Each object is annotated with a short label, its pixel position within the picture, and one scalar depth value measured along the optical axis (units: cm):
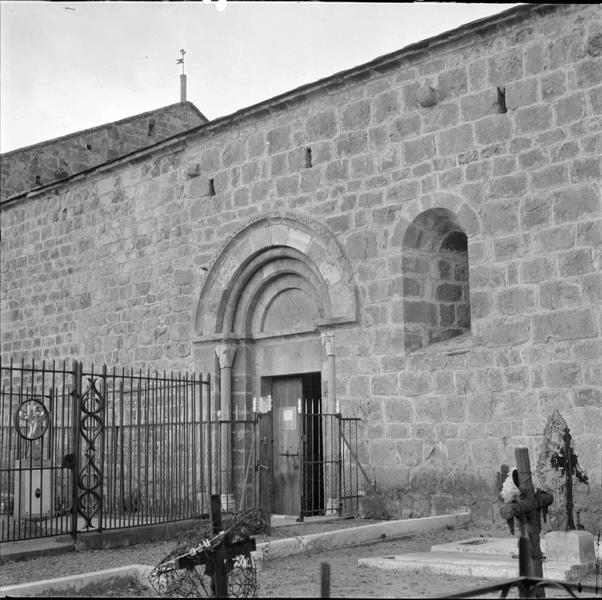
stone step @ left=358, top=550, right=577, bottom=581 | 686
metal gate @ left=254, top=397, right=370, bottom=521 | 1078
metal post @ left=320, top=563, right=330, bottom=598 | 319
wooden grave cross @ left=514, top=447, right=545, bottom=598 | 541
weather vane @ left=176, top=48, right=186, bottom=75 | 2477
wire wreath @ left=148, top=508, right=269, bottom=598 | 532
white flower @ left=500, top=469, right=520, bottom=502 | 640
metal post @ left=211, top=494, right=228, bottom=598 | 499
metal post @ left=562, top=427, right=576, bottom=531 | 721
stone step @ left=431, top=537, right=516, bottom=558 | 795
